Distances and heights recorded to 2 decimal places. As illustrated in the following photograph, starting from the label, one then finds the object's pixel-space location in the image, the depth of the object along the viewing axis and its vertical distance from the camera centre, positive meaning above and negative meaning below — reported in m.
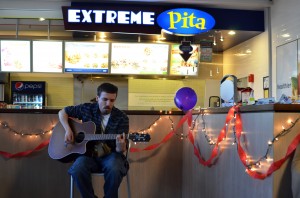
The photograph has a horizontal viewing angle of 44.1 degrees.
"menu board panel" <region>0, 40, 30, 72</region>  5.82 +0.74
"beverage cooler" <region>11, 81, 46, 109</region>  6.51 +0.16
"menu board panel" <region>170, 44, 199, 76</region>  5.99 +0.63
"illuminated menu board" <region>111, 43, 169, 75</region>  5.86 +0.70
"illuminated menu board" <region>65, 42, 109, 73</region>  5.80 +0.72
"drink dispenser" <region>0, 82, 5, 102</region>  6.59 +0.22
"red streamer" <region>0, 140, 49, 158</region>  3.66 -0.50
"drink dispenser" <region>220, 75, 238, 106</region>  2.96 +0.09
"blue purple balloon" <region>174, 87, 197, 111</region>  3.78 +0.03
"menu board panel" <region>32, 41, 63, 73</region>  5.80 +0.75
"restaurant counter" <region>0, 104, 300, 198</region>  3.44 -0.56
